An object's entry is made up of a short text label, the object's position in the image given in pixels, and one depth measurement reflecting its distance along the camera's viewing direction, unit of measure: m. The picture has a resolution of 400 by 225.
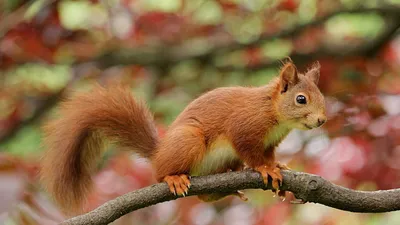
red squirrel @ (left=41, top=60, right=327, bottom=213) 4.87
